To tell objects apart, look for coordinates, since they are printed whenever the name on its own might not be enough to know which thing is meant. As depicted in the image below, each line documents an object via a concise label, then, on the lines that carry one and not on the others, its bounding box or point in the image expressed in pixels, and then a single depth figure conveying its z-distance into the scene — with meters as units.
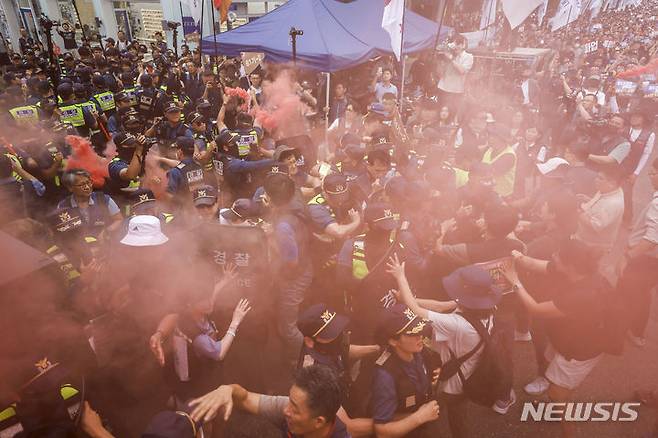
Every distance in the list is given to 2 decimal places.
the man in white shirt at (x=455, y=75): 10.02
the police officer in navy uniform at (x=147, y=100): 7.26
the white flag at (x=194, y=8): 9.59
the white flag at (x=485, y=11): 14.38
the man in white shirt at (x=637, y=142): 6.41
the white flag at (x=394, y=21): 6.43
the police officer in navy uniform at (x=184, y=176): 4.57
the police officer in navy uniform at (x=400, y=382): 2.39
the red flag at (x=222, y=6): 8.44
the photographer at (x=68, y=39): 15.01
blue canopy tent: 8.41
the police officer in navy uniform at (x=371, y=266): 3.36
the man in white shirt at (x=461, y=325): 2.75
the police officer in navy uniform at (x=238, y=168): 4.92
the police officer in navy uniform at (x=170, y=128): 5.85
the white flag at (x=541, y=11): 24.50
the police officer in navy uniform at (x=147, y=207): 3.74
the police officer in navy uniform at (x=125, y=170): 4.66
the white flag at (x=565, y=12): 13.35
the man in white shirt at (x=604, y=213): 4.27
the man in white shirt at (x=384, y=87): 9.82
